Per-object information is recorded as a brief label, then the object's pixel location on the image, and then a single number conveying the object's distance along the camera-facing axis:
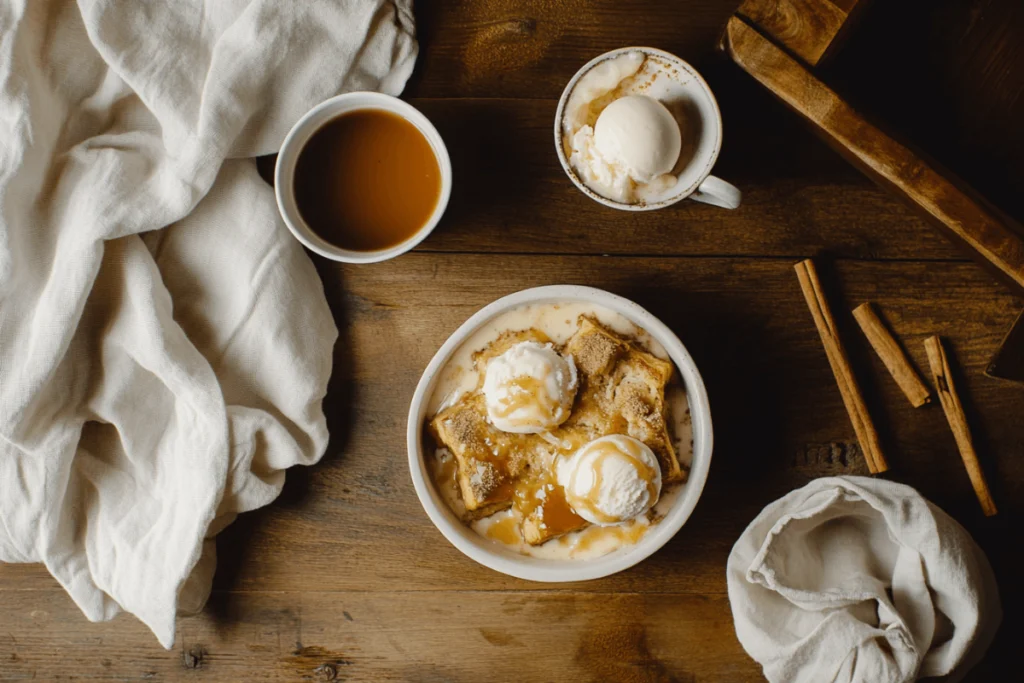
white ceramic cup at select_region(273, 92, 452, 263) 1.04
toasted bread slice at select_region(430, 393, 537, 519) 1.02
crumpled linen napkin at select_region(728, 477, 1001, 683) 1.02
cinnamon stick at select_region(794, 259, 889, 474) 1.13
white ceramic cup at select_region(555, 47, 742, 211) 1.02
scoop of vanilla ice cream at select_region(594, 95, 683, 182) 0.98
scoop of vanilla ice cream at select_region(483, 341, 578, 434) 0.98
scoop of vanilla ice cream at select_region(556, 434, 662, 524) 0.96
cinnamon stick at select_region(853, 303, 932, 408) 1.13
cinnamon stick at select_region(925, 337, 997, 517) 1.13
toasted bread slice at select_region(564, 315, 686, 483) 1.01
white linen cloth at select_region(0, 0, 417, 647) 1.03
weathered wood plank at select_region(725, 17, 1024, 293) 0.96
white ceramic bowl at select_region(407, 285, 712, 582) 1.01
